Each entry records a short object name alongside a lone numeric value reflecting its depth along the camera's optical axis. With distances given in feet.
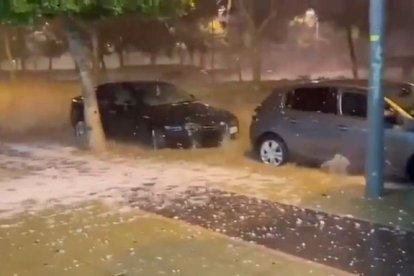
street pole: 35.86
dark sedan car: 54.49
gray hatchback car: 40.73
